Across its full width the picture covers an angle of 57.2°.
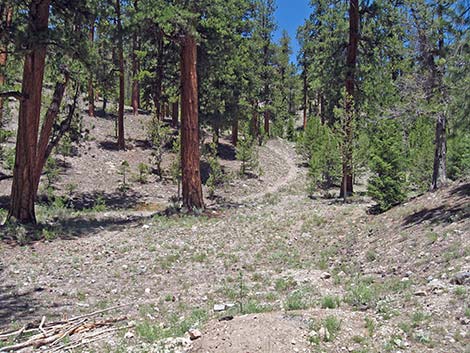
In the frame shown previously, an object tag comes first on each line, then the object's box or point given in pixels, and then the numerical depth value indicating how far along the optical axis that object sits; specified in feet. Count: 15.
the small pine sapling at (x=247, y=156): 74.02
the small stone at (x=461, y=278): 17.98
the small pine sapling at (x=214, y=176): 59.72
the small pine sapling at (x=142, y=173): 61.36
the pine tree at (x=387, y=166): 36.32
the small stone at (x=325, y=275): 24.26
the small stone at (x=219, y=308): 19.55
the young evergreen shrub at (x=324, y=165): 63.31
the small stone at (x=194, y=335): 15.42
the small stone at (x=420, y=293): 17.98
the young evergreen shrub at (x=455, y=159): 59.06
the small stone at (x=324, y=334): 14.64
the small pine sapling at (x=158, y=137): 59.77
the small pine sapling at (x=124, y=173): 58.03
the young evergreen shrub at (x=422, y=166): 55.26
